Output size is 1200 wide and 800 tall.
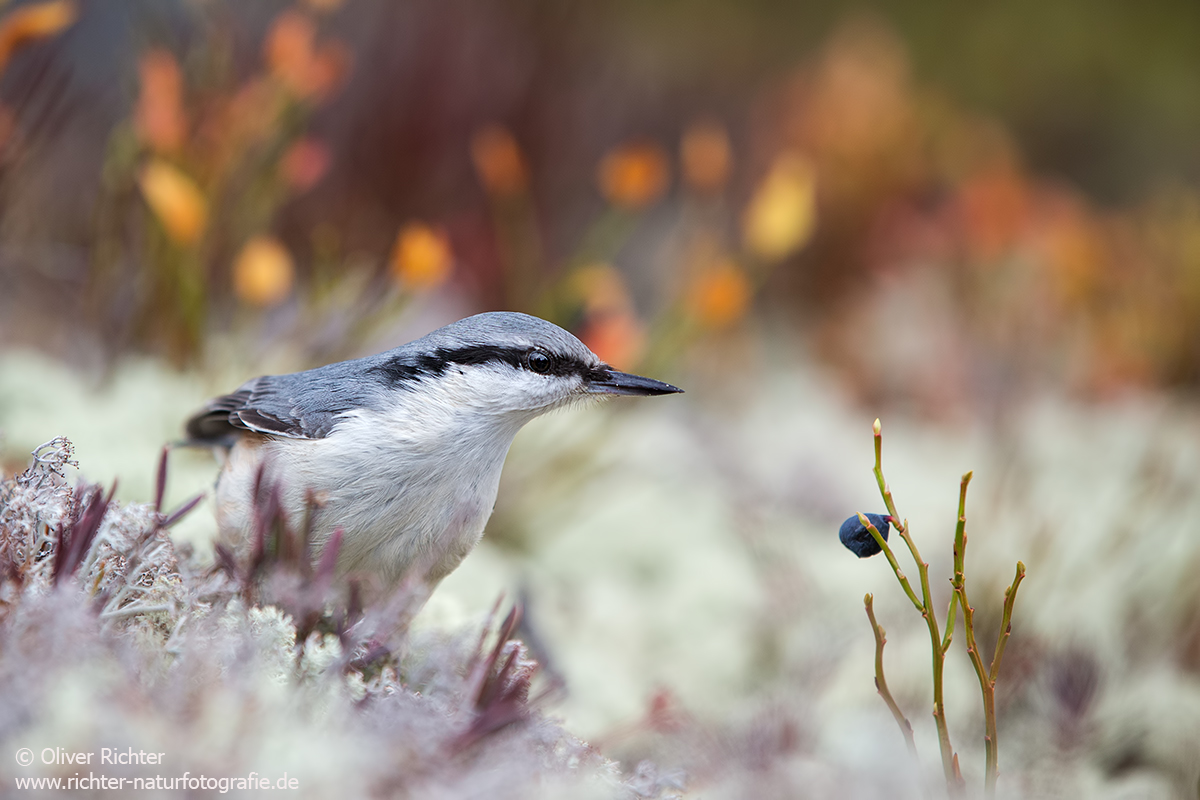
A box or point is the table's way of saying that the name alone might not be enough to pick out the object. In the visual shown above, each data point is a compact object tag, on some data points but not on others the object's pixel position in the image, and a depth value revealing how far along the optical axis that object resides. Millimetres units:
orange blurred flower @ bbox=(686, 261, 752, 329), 5094
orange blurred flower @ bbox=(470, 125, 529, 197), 6129
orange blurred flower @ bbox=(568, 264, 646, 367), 5109
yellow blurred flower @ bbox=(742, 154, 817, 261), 5043
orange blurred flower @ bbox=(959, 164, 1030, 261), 8250
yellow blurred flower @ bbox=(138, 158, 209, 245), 4246
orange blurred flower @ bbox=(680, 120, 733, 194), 6020
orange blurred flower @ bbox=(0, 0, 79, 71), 3471
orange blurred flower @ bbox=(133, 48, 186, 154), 4641
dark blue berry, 2668
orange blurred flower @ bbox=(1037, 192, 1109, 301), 8172
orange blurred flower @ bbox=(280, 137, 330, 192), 5145
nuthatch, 2939
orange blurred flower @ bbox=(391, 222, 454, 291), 4074
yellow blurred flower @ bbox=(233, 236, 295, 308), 4512
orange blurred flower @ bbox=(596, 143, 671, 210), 5180
